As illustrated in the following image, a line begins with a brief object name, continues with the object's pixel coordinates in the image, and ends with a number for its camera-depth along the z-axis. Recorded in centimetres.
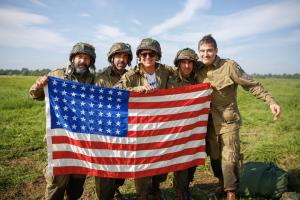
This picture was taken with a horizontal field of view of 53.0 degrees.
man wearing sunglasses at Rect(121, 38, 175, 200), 539
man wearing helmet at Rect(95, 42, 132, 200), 559
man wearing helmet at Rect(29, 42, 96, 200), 504
